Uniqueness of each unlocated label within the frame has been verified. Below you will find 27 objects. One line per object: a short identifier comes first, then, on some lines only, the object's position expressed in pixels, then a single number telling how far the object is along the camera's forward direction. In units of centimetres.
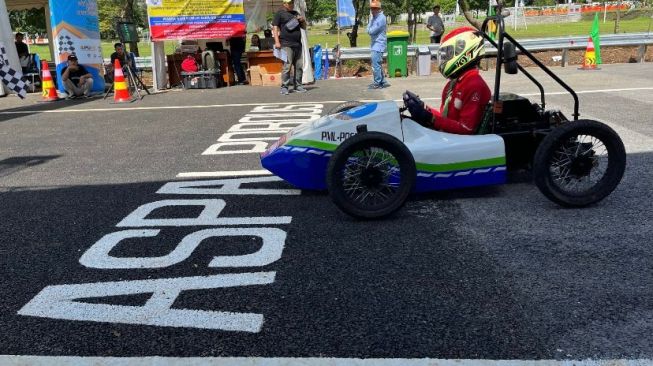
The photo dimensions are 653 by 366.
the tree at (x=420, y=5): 3462
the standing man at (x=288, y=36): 1171
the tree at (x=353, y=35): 2248
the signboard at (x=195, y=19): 1337
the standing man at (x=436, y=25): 1620
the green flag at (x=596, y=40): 1431
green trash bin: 1429
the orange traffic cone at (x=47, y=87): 1261
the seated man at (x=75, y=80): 1258
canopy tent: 1346
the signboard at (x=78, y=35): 1258
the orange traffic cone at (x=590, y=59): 1433
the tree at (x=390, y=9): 6869
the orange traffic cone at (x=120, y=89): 1164
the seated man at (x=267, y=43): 1486
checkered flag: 1080
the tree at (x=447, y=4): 6594
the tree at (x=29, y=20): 3717
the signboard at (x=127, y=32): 1299
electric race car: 371
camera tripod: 1215
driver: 406
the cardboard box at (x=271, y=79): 1426
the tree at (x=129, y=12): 2053
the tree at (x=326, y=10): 8152
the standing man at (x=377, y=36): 1200
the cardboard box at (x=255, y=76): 1432
